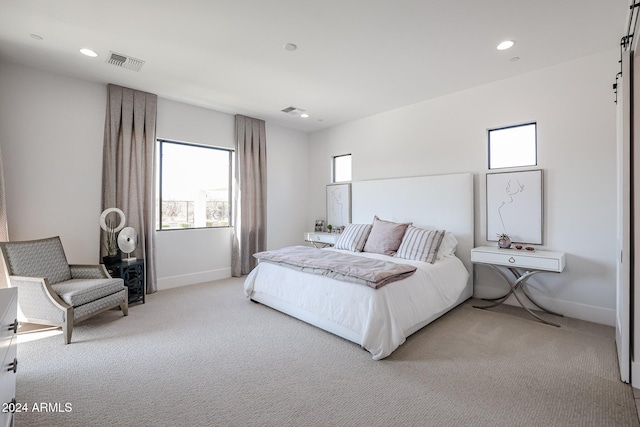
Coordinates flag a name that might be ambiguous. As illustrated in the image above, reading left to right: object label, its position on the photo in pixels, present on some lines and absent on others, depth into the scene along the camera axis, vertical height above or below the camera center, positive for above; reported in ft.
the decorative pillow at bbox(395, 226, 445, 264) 11.15 -1.33
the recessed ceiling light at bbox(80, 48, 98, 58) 9.66 +5.41
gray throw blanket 8.34 -1.75
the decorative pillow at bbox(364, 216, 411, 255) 12.46 -1.15
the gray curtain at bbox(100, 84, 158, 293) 12.50 +2.21
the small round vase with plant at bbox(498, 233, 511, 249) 11.18 -1.18
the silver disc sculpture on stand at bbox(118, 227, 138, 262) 11.80 -1.11
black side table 11.53 -2.51
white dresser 3.80 -1.98
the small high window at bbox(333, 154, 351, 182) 17.95 +2.77
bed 8.08 -2.39
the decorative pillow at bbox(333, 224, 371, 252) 13.53 -1.25
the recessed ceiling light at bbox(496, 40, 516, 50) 9.08 +5.27
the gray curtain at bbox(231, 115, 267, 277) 16.56 +1.01
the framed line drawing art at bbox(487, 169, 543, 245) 10.99 +0.20
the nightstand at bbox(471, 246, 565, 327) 9.60 -1.82
